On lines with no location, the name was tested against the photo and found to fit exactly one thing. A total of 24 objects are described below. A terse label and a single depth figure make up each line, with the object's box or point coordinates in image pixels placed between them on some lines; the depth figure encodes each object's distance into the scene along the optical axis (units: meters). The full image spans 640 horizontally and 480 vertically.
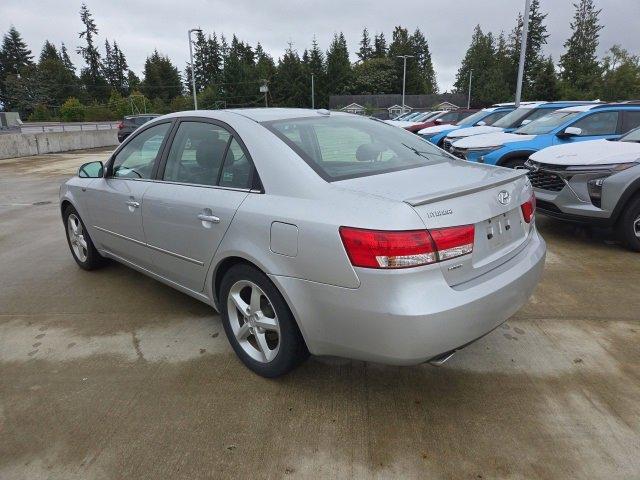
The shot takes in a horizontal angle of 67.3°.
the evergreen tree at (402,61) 94.19
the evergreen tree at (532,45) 78.62
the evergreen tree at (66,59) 93.51
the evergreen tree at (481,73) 79.18
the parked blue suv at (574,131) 7.45
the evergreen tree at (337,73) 90.88
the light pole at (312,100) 77.39
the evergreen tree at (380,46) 115.38
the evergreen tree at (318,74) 87.99
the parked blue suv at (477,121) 13.26
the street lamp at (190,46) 30.08
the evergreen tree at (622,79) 57.69
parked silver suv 5.09
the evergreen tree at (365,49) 117.94
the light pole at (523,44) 15.78
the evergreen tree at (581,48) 69.62
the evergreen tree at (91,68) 87.94
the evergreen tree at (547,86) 66.12
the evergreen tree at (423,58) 110.00
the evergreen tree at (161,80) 91.50
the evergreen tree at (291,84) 83.06
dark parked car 23.45
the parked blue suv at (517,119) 10.44
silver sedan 2.21
